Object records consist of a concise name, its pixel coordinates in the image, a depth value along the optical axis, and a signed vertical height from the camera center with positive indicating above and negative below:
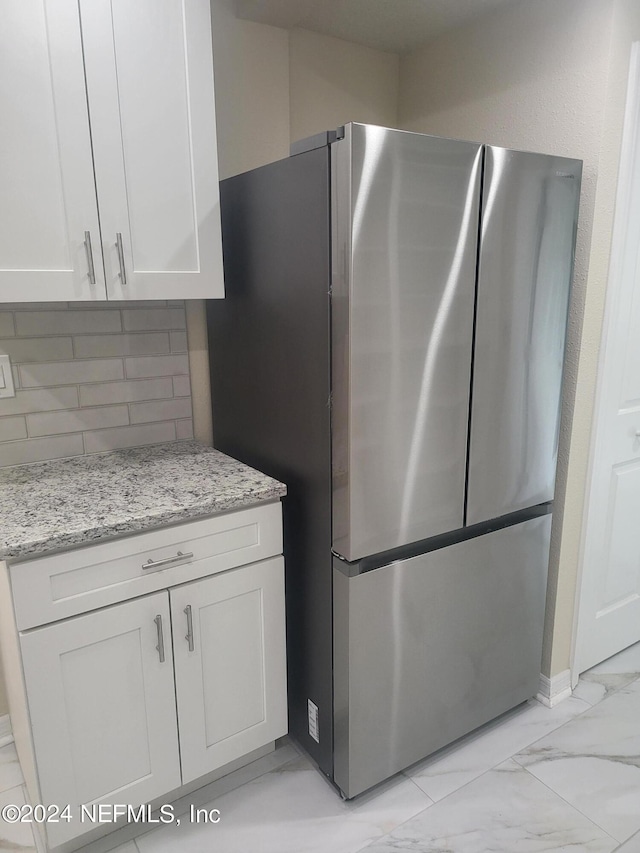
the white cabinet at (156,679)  1.39 -0.96
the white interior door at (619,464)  1.86 -0.61
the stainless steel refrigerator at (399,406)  1.42 -0.31
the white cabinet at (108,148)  1.36 +0.33
